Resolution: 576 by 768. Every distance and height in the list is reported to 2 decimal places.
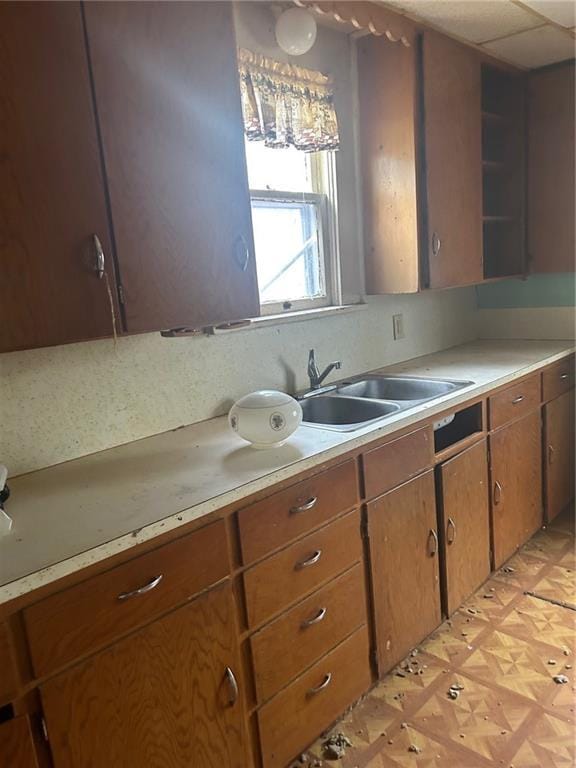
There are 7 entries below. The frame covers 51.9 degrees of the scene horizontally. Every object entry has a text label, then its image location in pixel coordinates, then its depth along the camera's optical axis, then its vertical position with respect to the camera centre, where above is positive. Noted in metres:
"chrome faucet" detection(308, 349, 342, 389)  2.33 -0.39
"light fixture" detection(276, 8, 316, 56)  2.05 +0.83
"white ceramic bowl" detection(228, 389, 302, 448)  1.62 -0.39
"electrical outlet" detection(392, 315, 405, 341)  2.85 -0.29
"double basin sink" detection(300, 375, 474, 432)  2.15 -0.50
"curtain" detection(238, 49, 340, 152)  2.07 +0.62
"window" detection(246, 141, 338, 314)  2.26 +0.19
